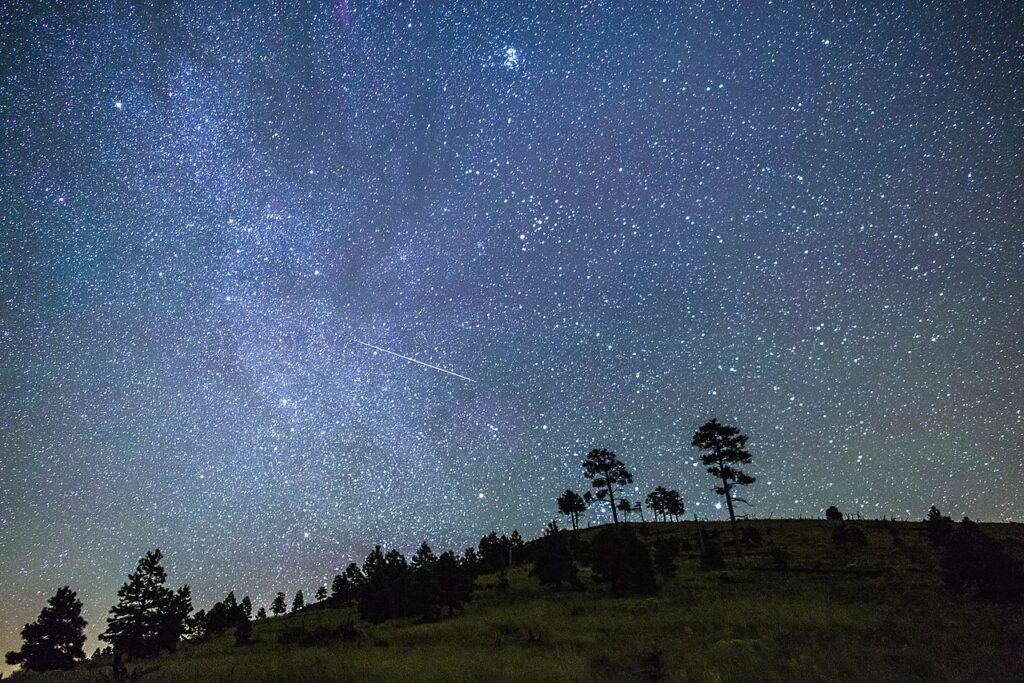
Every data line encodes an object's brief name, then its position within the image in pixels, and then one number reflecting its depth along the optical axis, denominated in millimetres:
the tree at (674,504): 76562
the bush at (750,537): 48812
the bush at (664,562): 35781
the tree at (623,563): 31516
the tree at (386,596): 37328
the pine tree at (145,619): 43500
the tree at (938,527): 35750
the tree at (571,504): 73625
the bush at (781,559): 36278
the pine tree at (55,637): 47125
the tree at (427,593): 33531
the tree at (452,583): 34688
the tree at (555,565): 37125
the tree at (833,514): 70750
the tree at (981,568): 23969
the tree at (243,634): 39284
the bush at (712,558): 38094
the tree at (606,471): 65438
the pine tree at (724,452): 45469
